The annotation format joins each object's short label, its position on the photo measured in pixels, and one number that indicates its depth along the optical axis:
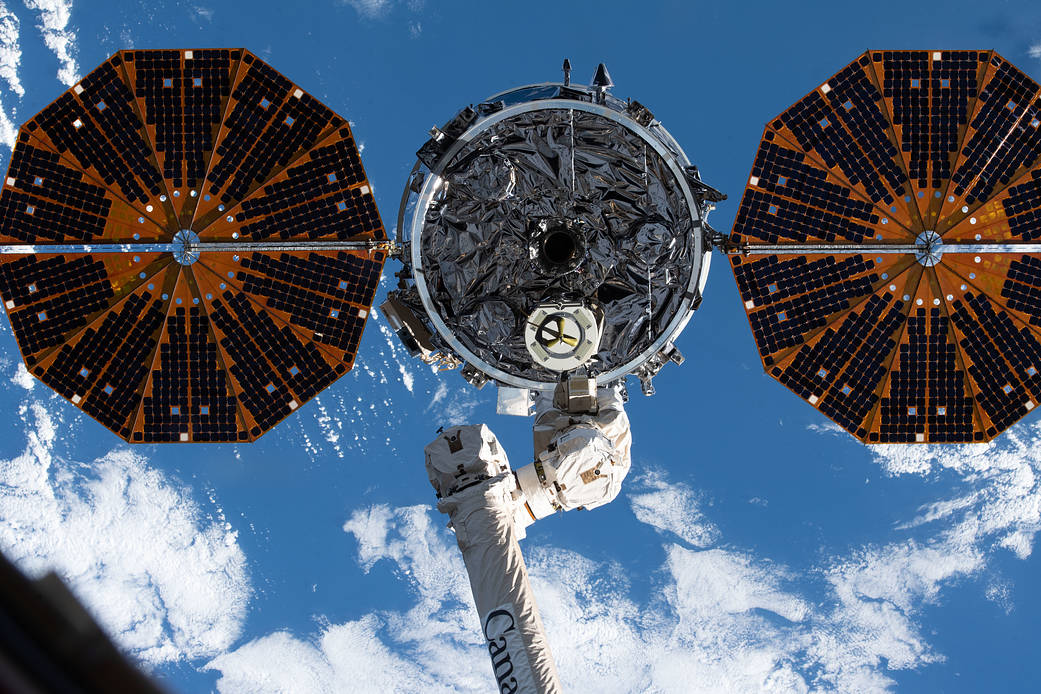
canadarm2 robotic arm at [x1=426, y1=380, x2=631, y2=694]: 9.62
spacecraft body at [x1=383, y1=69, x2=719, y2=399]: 11.48
